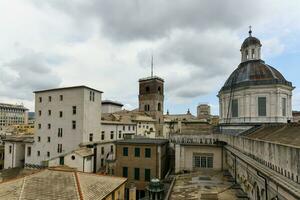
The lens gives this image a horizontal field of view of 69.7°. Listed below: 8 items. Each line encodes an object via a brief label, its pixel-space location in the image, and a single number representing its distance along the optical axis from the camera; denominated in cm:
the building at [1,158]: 4838
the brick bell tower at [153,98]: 6838
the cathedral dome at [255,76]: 2534
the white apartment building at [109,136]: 3622
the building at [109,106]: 7674
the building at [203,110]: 8672
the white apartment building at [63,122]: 3441
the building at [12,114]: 13225
